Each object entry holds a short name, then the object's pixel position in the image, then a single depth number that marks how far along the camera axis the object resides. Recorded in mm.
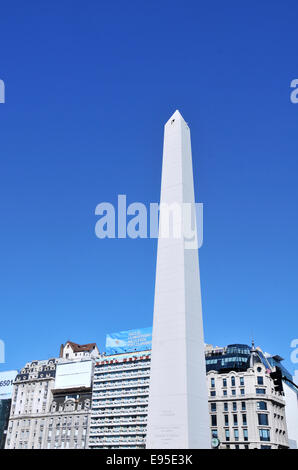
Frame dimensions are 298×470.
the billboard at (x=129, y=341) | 85438
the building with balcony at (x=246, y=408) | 66125
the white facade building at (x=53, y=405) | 87562
